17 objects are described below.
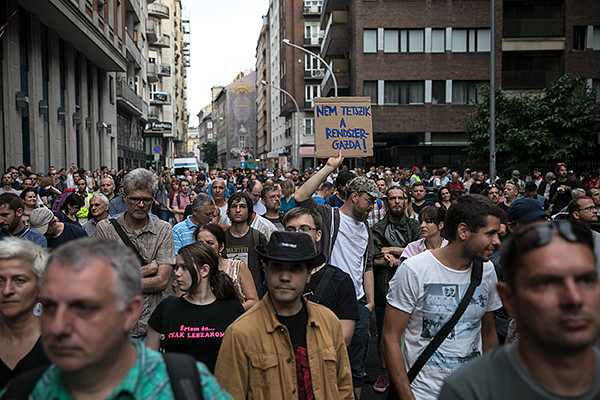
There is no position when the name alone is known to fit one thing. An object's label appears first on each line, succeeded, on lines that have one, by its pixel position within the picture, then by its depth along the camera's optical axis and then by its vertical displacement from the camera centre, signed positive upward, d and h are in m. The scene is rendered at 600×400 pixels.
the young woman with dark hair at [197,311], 3.81 -0.88
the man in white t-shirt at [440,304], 3.48 -0.75
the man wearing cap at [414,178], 19.53 -0.07
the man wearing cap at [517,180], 15.17 -0.12
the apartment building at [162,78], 62.16 +11.33
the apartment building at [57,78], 19.30 +4.06
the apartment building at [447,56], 35.84 +7.30
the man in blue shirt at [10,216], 5.64 -0.36
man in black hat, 2.99 -0.85
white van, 39.50 +0.77
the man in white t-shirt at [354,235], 5.50 -0.56
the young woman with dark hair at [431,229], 6.16 -0.55
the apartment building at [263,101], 99.19 +13.28
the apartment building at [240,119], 111.62 +10.78
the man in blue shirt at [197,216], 6.77 -0.48
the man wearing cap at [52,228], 6.13 -0.55
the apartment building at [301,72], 65.62 +11.70
